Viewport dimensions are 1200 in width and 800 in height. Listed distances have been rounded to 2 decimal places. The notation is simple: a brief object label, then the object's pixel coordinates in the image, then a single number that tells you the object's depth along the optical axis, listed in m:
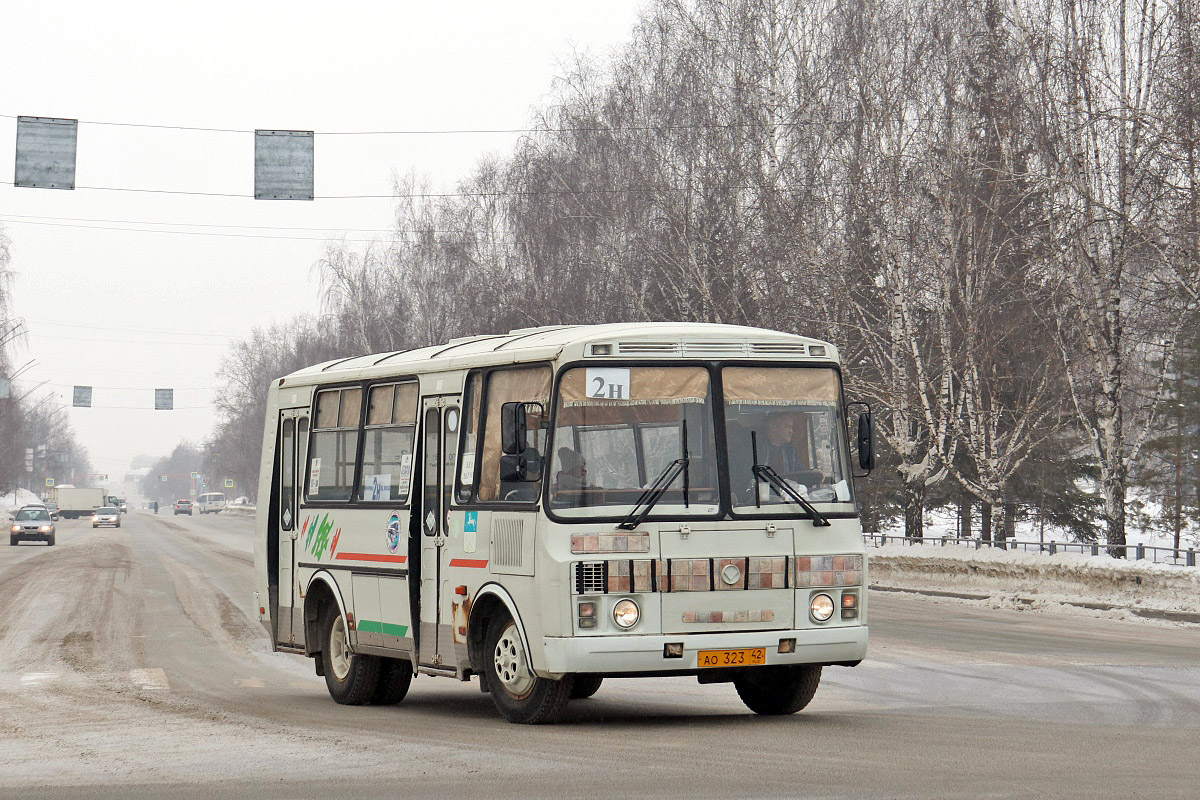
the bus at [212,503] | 158.12
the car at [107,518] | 94.85
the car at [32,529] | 59.49
